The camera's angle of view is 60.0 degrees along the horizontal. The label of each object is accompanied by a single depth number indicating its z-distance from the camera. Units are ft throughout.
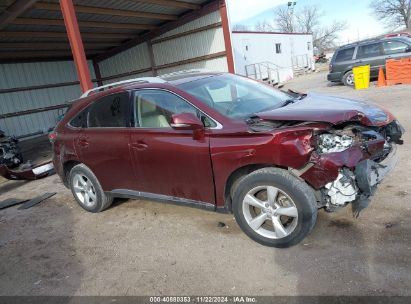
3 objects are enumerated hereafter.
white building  76.13
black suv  45.70
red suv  10.43
